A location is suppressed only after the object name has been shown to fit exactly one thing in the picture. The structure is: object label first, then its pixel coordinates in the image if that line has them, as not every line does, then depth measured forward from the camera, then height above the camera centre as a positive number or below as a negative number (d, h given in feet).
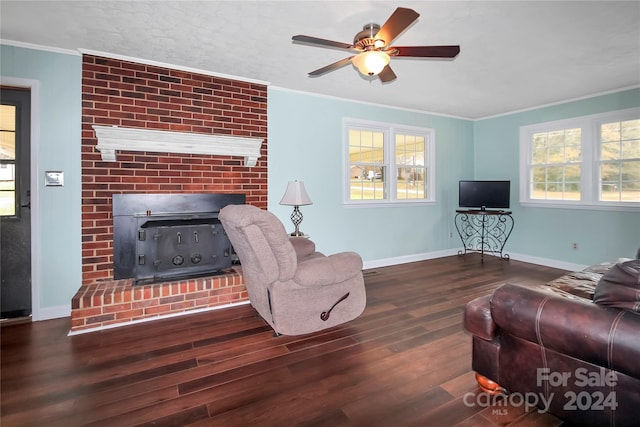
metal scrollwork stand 18.20 -1.41
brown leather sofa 4.12 -2.09
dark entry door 9.40 +0.15
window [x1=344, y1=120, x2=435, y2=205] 15.62 +2.33
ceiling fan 6.92 +3.60
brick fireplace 9.45 +1.40
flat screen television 16.90 +0.72
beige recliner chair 7.24 -1.75
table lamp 12.15 +0.45
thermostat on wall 9.57 +0.91
